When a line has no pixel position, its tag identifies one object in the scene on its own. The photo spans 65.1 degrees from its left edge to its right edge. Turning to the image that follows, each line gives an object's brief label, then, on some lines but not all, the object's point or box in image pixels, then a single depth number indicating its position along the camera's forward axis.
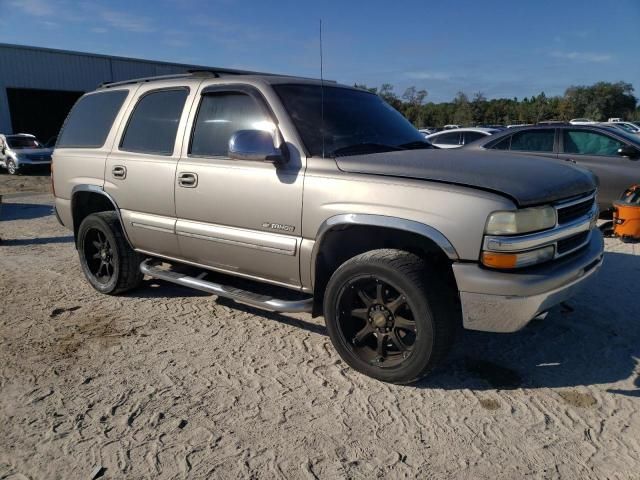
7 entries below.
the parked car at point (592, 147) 7.38
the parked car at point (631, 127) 24.07
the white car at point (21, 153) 17.64
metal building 25.53
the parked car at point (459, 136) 11.91
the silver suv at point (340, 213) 2.75
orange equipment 6.30
